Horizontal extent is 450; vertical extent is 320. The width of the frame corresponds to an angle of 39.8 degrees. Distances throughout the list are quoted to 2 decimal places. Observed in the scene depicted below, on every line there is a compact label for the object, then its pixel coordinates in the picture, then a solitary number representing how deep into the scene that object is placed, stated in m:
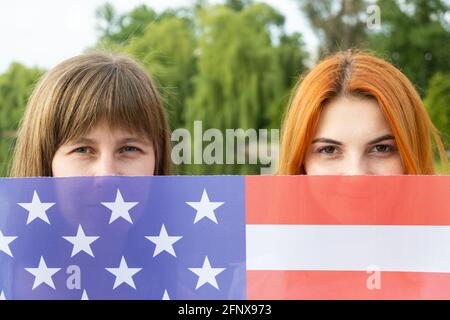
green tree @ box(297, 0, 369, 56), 14.01
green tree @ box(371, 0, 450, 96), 12.91
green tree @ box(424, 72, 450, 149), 6.22
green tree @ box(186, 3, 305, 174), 11.99
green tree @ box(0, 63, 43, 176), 7.32
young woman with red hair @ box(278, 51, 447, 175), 1.44
